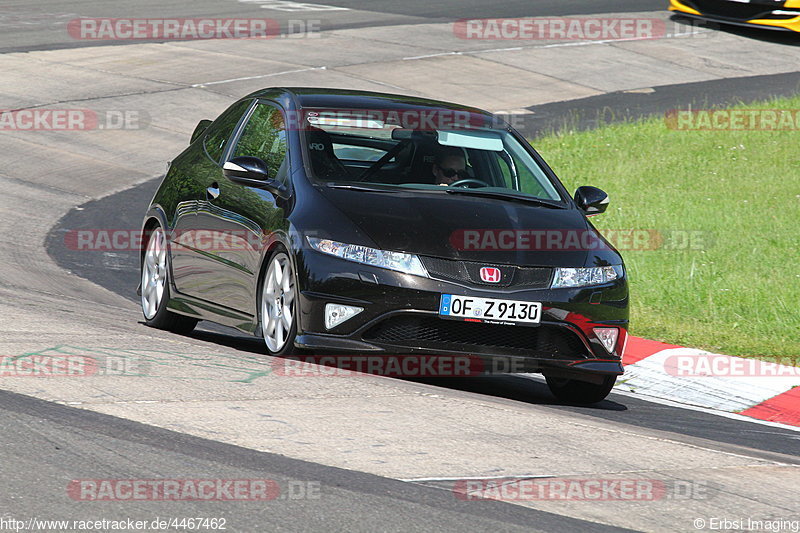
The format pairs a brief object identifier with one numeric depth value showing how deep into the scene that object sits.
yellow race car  49.28
